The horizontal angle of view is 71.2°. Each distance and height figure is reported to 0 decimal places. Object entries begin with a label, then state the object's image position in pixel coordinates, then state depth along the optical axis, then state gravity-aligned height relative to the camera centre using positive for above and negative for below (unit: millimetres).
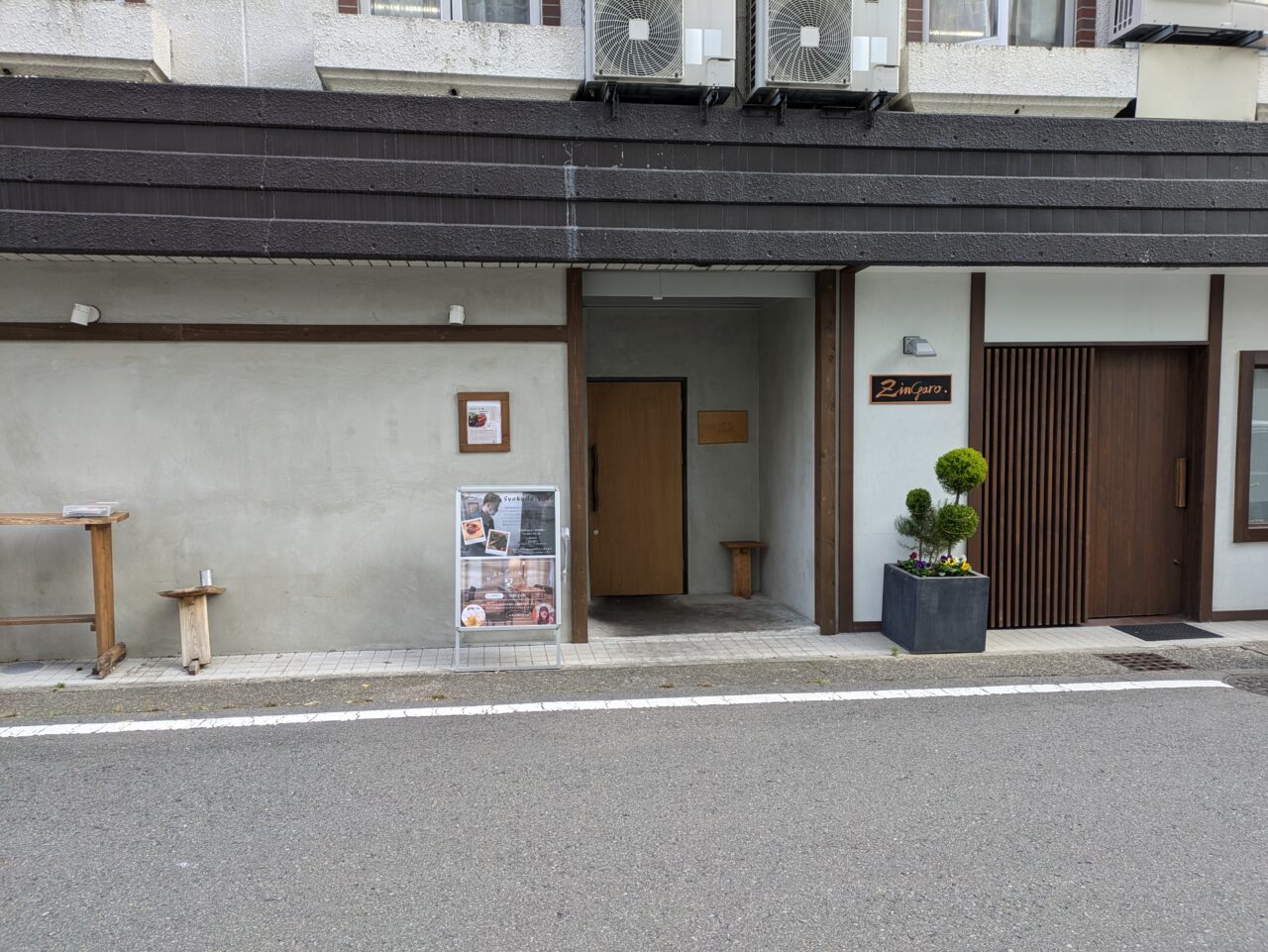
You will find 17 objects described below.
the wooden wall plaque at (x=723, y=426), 9648 +90
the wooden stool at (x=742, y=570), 9539 -1463
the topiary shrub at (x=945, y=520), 7133 -726
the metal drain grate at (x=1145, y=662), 6801 -1818
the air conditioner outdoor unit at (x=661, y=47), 6637 +2939
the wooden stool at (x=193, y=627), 6656 -1419
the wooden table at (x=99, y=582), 6383 -1053
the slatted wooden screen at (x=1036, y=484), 7984 -488
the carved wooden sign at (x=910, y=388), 7742 +385
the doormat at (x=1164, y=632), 7723 -1801
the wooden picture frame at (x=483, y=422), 7277 +119
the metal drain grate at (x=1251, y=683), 6176 -1816
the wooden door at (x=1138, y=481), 8172 -483
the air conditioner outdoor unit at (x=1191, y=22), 7262 +3386
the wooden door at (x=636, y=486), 9500 -553
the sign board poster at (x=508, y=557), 6820 -931
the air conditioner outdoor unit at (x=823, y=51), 6762 +2945
